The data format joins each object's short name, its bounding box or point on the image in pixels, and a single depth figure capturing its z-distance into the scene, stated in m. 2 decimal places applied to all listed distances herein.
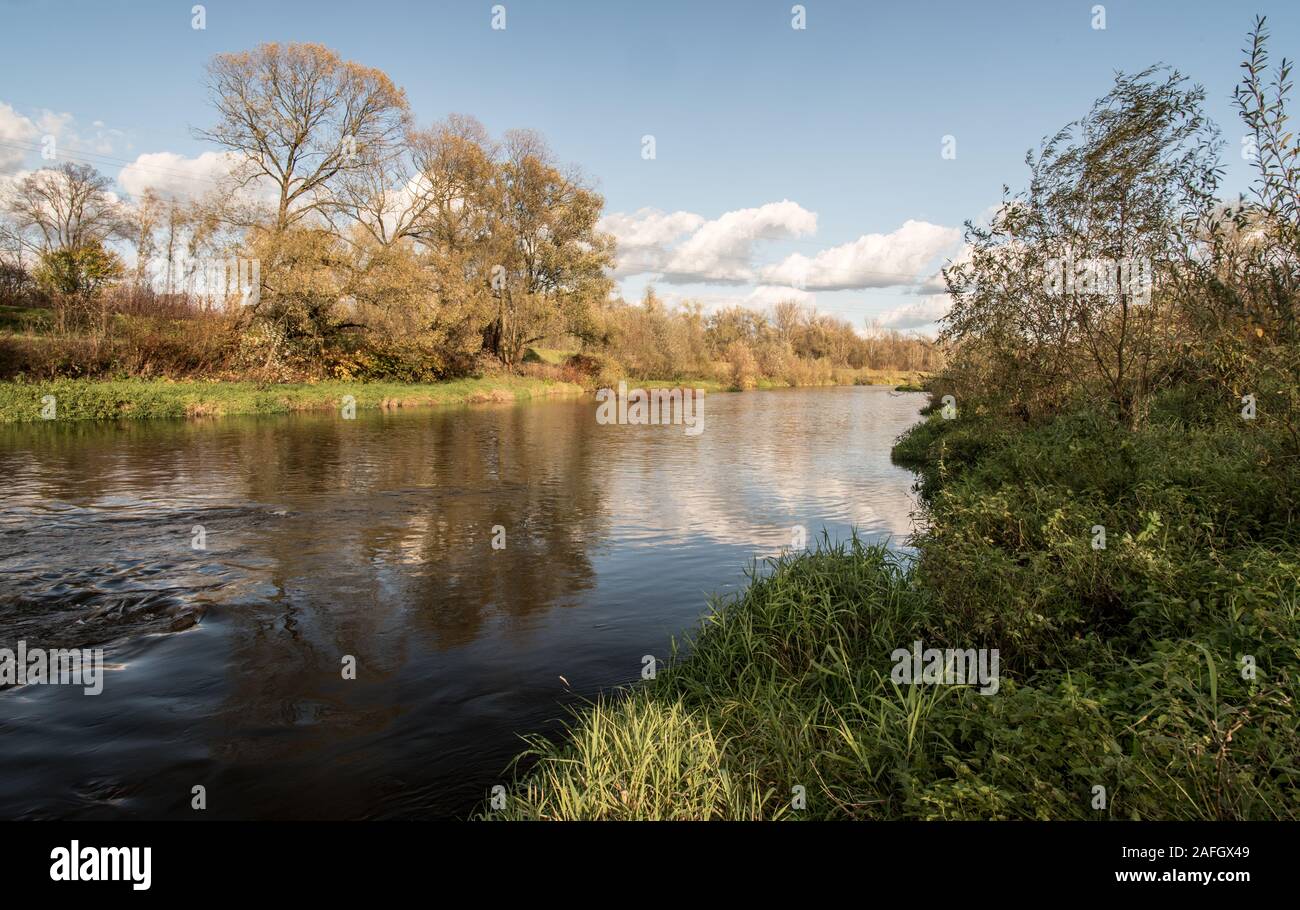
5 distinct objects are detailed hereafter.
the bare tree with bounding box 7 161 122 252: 53.00
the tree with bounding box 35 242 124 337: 39.44
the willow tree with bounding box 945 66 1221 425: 12.12
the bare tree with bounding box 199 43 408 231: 40.44
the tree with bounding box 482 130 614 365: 53.81
